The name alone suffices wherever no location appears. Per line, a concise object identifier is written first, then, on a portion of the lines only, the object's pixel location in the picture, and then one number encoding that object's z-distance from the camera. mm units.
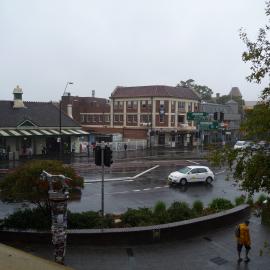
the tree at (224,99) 81055
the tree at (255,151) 6522
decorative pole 7964
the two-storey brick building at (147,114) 47410
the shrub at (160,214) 11316
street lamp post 32662
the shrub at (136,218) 11071
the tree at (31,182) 10050
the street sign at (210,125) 36822
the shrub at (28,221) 10219
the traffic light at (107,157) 11590
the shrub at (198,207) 12901
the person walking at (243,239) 9274
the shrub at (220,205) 13316
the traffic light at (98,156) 11645
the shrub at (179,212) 11623
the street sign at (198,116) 36420
